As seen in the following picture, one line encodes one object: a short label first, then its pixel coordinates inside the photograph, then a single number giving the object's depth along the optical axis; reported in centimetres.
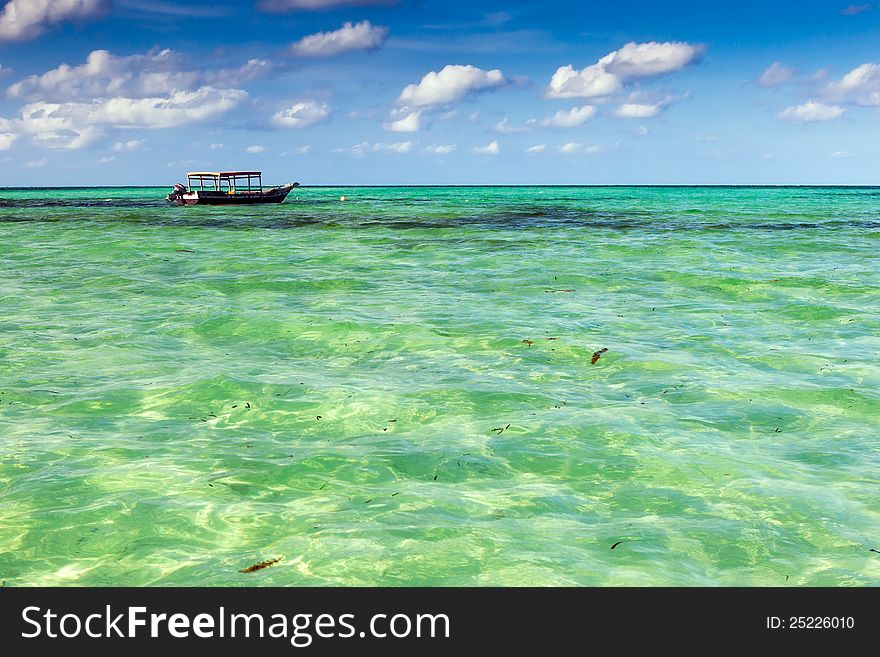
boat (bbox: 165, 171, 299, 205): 6000
